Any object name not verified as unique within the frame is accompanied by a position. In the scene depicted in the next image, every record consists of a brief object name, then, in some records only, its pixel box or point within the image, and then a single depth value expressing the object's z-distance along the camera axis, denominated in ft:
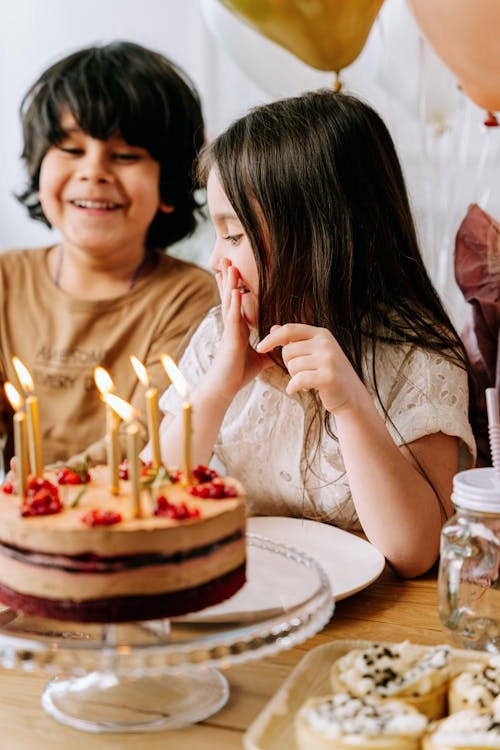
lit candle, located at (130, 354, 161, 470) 2.96
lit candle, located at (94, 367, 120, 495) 2.89
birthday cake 2.63
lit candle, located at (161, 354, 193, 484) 2.91
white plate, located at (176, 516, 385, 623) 2.85
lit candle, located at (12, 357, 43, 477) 2.94
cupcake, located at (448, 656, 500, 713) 2.55
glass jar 3.24
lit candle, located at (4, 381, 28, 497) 2.86
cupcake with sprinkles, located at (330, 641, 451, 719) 2.62
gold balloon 6.21
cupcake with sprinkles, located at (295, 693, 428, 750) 2.35
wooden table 2.64
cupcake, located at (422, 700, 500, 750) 2.31
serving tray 2.47
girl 4.58
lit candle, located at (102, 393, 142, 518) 2.70
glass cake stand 2.50
